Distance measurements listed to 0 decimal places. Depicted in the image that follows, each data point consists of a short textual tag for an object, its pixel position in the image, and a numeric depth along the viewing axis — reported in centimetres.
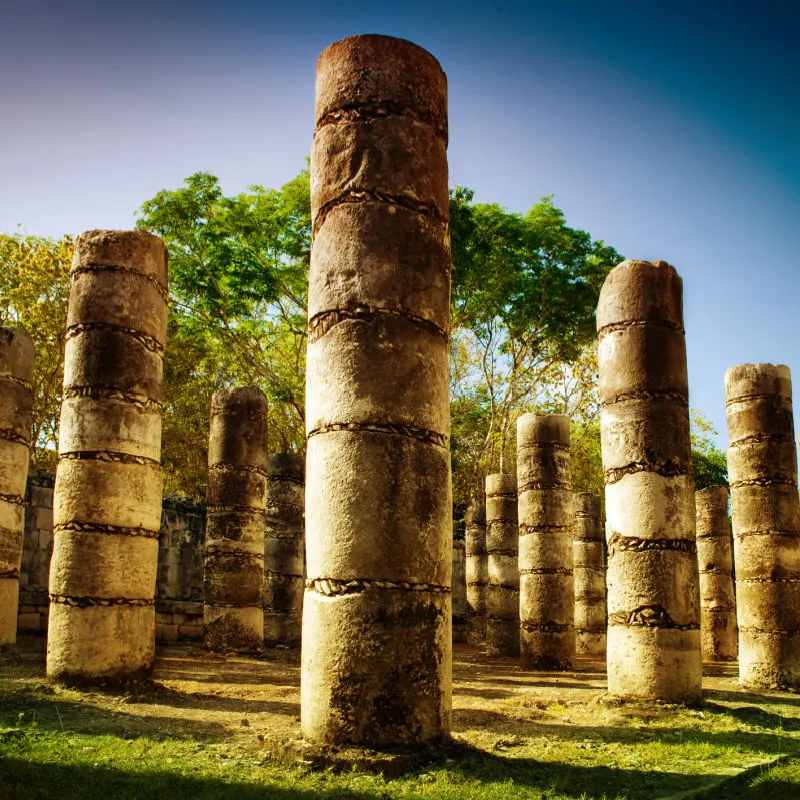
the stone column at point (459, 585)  2242
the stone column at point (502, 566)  1675
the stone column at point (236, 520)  1347
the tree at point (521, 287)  1938
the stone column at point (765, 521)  1142
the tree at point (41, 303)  2031
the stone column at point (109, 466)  827
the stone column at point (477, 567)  2097
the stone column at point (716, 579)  1636
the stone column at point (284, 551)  1535
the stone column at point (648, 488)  860
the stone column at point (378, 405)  515
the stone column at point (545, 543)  1415
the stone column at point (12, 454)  1141
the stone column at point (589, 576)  1795
